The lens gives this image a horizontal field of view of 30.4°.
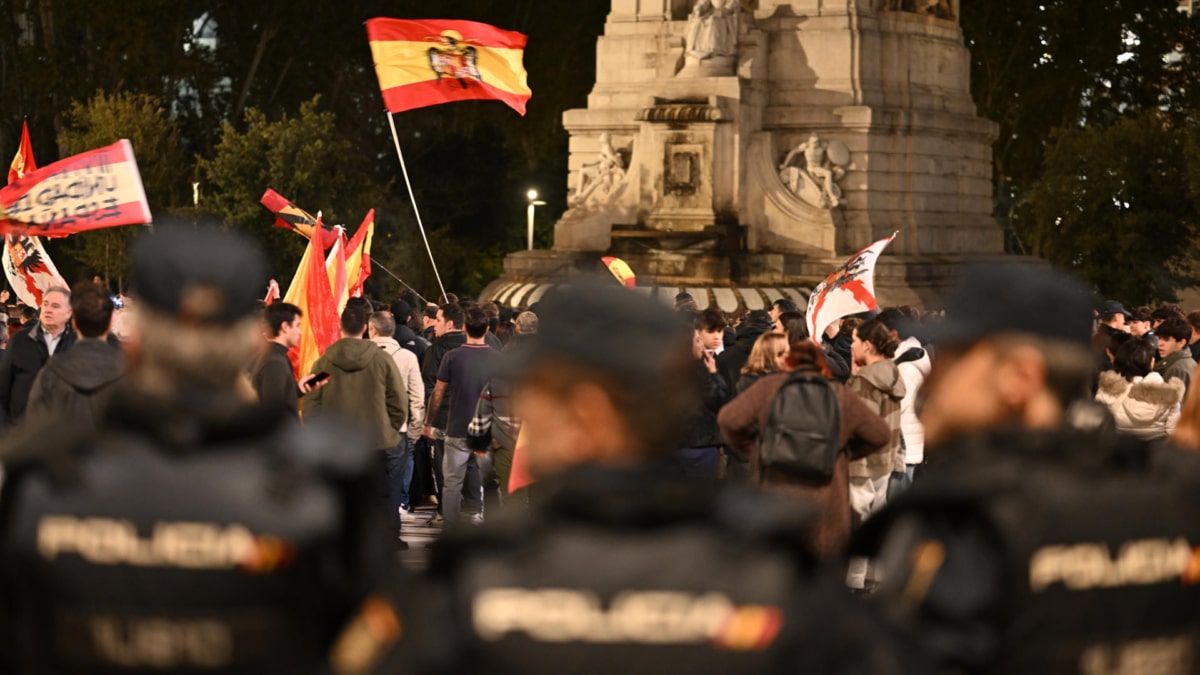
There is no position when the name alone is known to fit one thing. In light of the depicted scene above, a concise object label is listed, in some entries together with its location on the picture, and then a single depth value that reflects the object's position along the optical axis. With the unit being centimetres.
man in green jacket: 1271
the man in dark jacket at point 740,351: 1284
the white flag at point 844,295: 1683
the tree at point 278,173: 4584
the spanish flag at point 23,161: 2047
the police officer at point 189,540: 372
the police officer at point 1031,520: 363
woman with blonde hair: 1045
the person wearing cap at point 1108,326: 1571
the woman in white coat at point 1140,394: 1199
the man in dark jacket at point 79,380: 772
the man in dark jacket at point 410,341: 1683
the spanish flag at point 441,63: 2073
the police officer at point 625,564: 318
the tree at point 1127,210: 4834
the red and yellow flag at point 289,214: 2323
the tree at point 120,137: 4450
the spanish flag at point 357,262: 1969
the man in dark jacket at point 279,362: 1041
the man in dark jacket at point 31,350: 1006
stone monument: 3067
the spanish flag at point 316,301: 1522
